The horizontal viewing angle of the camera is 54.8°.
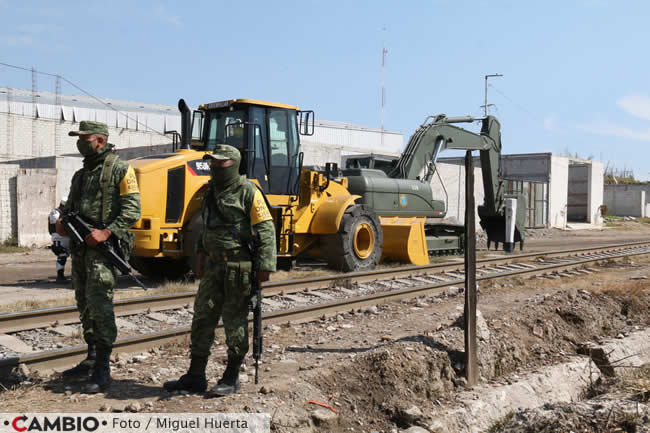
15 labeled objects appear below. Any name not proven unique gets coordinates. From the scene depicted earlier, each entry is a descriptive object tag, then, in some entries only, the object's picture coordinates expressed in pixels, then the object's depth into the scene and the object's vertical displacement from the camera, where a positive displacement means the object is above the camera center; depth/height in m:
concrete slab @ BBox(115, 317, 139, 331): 7.19 -1.50
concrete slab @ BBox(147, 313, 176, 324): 7.63 -1.49
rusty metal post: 5.87 -0.80
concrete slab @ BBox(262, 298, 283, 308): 8.74 -1.47
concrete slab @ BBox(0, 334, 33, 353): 6.17 -1.52
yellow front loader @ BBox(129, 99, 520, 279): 10.07 +0.01
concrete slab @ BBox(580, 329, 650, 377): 6.75 -1.66
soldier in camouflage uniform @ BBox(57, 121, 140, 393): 5.02 -0.24
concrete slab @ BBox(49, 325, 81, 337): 6.73 -1.49
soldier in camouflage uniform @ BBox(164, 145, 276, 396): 4.82 -0.51
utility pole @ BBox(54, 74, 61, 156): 33.88 +3.08
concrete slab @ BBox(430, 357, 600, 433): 5.27 -1.78
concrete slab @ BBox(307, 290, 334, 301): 9.48 -1.45
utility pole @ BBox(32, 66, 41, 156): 33.22 +2.72
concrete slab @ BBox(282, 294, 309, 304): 9.15 -1.46
